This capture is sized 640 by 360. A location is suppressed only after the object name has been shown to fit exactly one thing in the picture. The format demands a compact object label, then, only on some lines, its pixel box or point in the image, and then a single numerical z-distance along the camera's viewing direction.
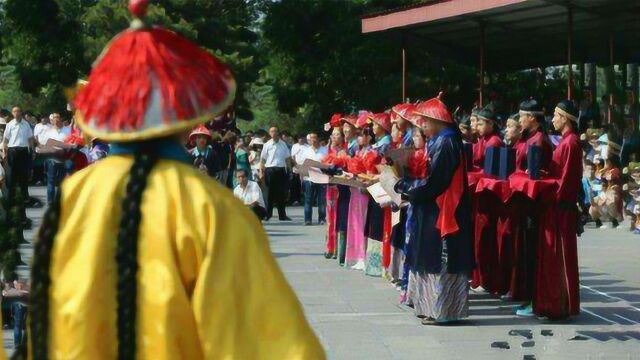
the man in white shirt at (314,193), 23.52
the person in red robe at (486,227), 12.47
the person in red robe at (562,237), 10.74
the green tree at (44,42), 36.50
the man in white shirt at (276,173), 24.70
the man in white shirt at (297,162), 26.34
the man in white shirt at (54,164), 22.44
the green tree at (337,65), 31.81
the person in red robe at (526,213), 11.02
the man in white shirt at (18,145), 23.53
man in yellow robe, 3.65
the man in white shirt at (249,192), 18.28
